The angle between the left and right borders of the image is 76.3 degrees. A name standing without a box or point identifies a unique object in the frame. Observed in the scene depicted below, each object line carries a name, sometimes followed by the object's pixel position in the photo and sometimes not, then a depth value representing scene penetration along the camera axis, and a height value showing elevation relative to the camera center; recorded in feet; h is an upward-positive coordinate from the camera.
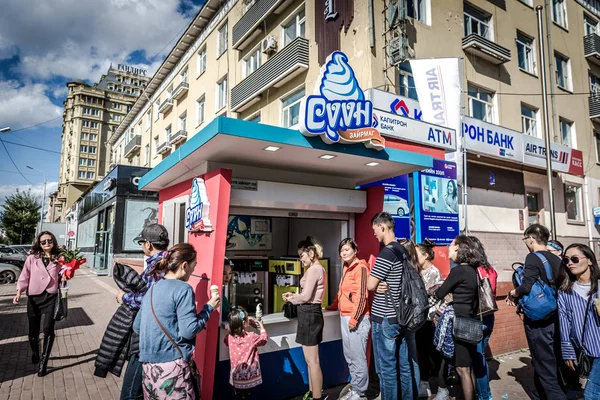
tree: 143.13 +9.75
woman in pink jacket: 16.71 -1.92
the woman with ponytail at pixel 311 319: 13.62 -2.71
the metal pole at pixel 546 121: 35.91 +11.57
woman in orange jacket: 13.64 -2.66
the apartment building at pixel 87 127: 198.70 +62.89
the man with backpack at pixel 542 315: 12.62 -2.41
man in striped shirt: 12.57 -2.80
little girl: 12.68 -3.73
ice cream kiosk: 12.94 +1.94
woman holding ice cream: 8.37 -2.05
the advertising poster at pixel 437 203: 26.32 +2.89
